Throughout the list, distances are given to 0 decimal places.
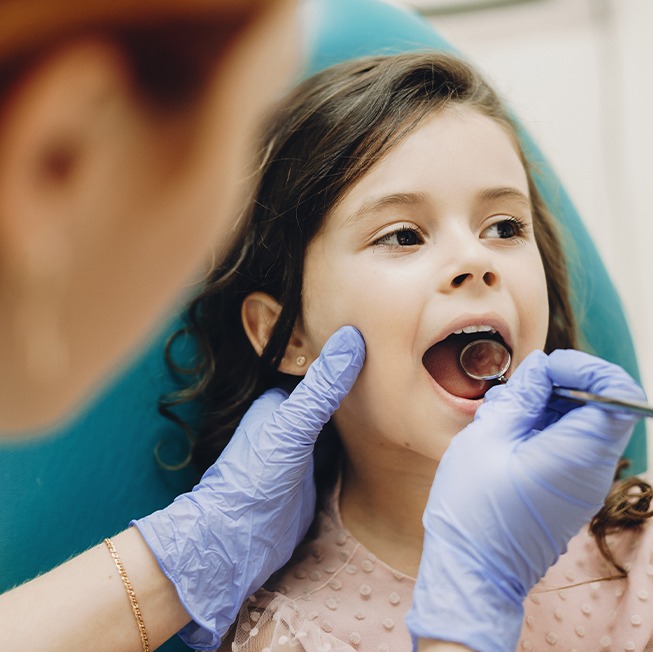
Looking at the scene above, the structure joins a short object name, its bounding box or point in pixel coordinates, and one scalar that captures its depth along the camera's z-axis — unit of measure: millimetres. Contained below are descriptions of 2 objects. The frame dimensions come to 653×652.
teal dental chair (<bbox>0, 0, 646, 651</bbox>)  1000
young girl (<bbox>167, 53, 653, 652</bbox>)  871
